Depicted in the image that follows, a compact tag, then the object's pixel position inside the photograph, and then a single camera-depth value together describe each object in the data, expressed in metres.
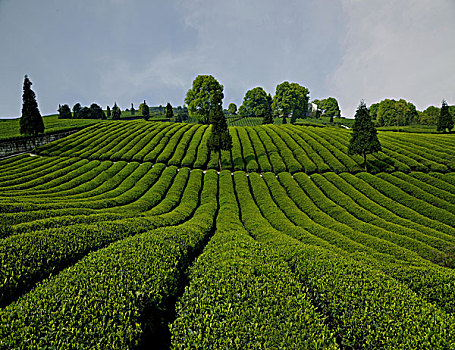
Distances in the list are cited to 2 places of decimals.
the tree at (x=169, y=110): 81.39
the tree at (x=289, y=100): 88.38
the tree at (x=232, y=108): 123.63
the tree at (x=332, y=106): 108.62
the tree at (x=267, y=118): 70.88
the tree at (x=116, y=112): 91.59
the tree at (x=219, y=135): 35.42
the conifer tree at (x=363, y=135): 30.89
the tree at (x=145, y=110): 101.94
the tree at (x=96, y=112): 106.75
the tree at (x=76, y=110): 106.76
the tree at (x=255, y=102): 101.12
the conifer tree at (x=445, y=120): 59.19
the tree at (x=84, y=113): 105.12
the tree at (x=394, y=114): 89.94
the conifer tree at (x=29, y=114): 42.31
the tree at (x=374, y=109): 121.94
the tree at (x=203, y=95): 67.38
